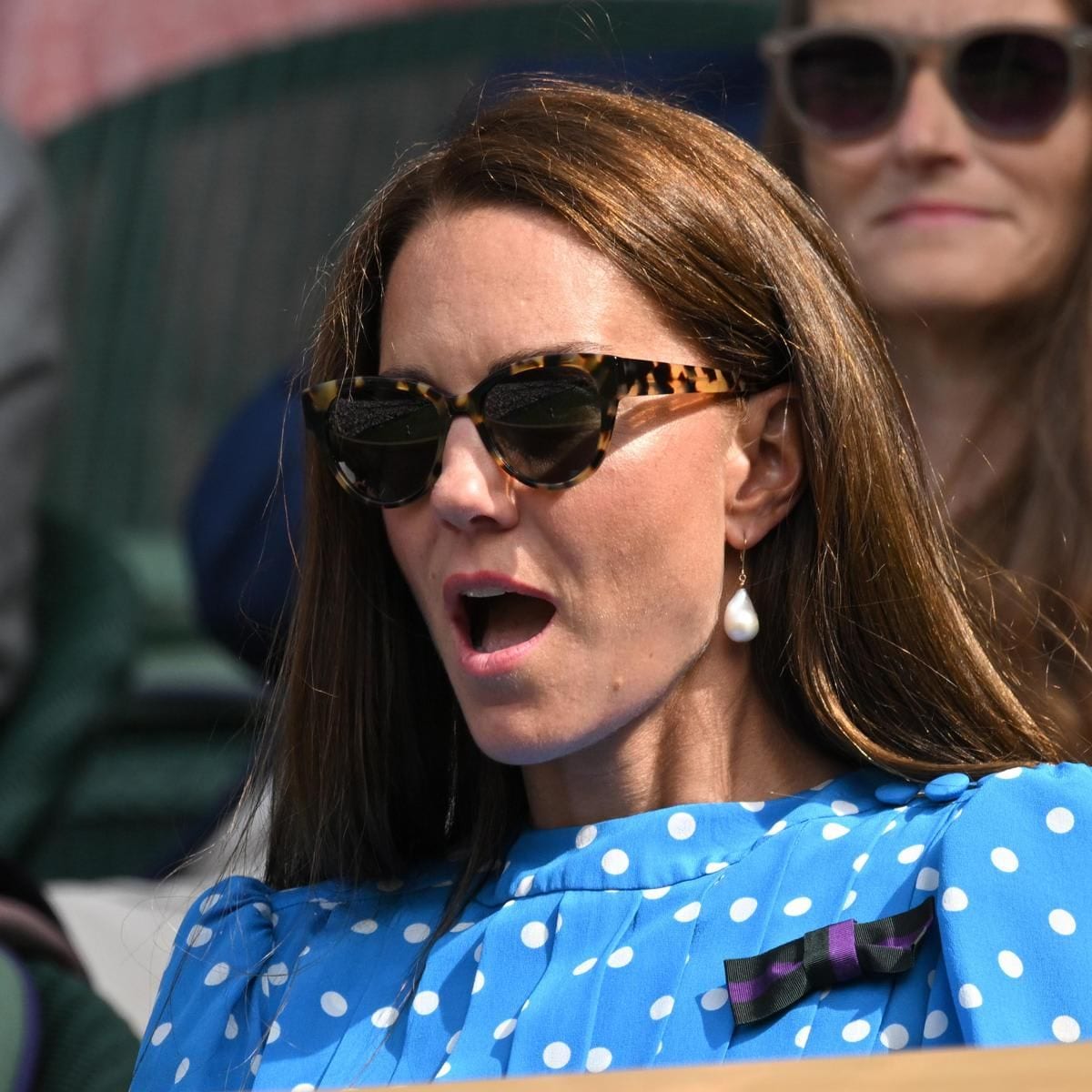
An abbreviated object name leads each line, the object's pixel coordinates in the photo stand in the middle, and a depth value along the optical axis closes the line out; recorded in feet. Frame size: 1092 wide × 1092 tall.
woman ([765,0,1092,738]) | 26.02
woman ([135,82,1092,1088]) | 24.65
